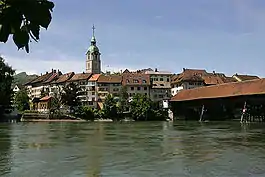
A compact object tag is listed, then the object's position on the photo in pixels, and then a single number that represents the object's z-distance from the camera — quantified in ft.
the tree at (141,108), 265.13
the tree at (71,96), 283.18
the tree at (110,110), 270.46
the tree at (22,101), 322.75
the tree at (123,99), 289.06
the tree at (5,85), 225.35
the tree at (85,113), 269.23
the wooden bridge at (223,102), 208.44
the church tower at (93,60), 428.56
